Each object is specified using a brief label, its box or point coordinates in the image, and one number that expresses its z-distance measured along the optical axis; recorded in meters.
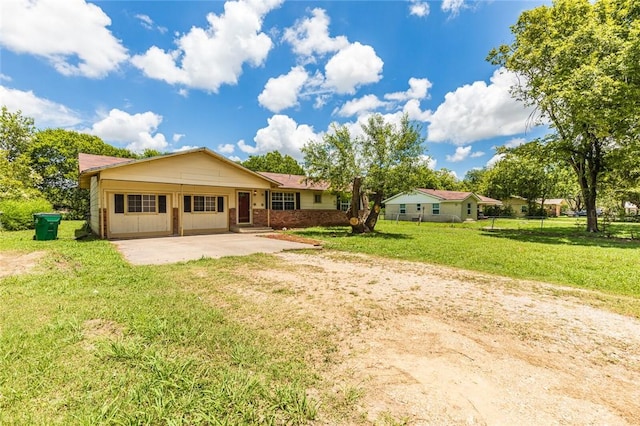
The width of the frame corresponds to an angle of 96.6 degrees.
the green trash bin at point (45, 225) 11.01
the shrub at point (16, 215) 14.97
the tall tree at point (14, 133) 25.86
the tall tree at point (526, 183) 39.88
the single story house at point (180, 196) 12.61
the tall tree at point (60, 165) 25.31
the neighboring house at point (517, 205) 44.25
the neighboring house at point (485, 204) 37.50
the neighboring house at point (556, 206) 52.84
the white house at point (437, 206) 31.05
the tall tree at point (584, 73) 12.87
